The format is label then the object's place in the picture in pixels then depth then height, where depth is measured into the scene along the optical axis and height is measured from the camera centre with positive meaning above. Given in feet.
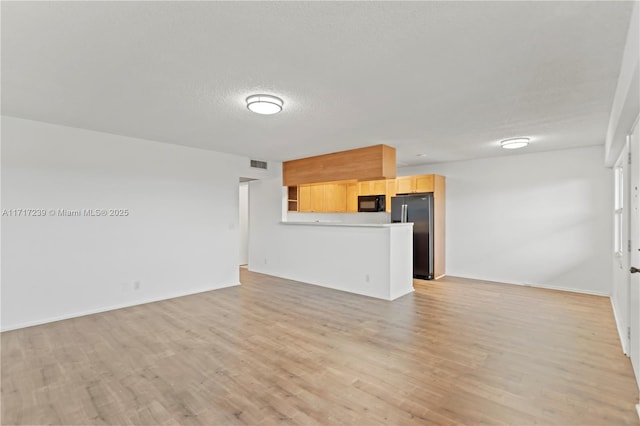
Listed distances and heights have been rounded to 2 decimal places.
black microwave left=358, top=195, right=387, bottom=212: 23.39 +0.64
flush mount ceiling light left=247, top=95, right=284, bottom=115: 9.71 +3.50
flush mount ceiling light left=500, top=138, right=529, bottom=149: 15.30 +3.50
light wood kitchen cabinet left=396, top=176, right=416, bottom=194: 21.93 +1.97
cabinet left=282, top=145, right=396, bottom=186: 16.28 +2.70
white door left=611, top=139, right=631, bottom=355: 9.82 -1.77
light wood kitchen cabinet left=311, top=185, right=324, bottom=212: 25.55 +1.14
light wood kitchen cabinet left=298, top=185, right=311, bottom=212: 25.22 +1.04
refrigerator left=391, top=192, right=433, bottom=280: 20.47 -1.07
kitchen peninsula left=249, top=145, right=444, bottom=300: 16.38 -1.07
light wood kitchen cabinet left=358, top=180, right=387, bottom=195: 23.54 +1.89
